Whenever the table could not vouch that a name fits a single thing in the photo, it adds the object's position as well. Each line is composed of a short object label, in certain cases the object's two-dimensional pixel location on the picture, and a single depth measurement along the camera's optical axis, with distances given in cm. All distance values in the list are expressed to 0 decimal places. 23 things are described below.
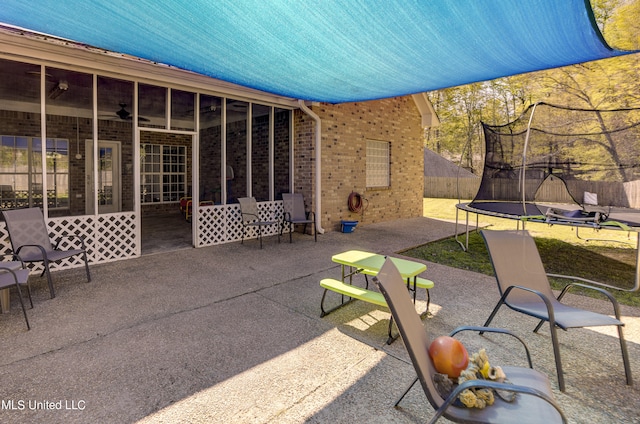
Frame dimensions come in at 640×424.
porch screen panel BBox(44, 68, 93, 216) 877
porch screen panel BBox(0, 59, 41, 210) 817
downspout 777
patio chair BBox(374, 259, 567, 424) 154
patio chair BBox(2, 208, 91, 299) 411
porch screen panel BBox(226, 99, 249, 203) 758
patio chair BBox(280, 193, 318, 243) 777
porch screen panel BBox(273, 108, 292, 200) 819
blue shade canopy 288
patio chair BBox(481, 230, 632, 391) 245
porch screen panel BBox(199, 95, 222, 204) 744
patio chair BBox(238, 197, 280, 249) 710
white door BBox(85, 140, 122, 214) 964
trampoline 527
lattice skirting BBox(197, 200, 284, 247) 680
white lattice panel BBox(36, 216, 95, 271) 505
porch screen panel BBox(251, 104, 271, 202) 796
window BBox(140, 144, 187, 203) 1105
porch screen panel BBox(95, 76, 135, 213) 952
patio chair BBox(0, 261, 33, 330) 315
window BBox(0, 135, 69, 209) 831
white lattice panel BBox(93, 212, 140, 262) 548
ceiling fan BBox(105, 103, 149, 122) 816
